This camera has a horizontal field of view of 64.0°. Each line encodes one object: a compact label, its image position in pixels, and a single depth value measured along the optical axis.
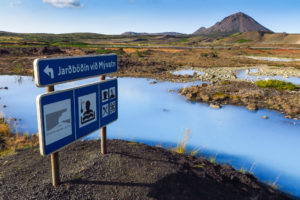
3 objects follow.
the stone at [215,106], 15.12
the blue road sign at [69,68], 4.12
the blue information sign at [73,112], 4.29
